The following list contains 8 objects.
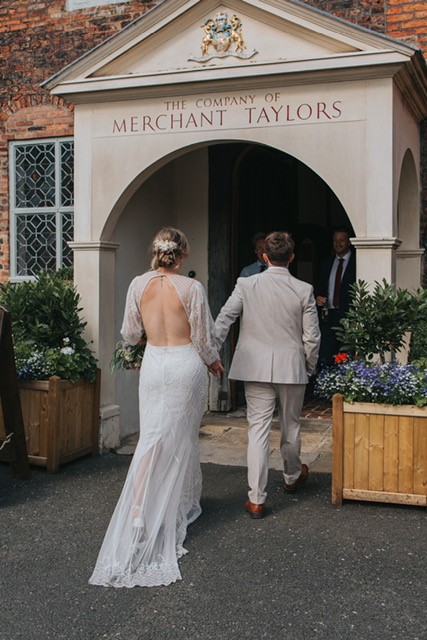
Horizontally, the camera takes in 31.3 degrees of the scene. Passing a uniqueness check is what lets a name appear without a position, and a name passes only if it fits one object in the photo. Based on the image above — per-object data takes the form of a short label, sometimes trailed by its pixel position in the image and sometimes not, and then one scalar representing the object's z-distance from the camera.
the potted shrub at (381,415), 5.39
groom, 5.30
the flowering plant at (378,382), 5.43
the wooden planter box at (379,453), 5.38
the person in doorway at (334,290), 7.99
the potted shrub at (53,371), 6.61
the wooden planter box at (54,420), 6.54
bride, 4.67
